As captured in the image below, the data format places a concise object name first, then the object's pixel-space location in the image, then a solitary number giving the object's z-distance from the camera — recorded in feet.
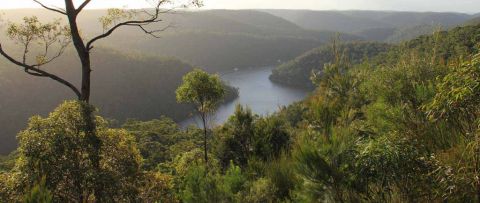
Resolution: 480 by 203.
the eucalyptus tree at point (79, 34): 16.61
